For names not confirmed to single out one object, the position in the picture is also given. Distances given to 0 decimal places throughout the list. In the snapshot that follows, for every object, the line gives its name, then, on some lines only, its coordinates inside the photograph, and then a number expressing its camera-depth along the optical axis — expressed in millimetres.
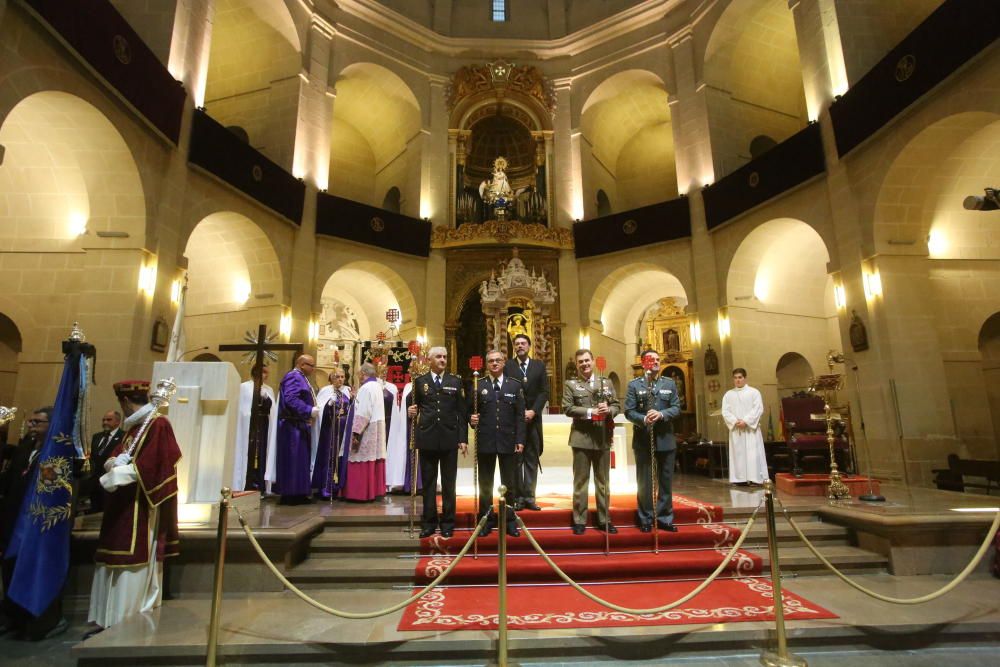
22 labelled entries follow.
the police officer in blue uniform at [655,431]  5016
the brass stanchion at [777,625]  3119
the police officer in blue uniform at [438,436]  4871
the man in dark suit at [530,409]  5652
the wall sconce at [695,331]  13492
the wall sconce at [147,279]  8742
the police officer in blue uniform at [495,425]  4934
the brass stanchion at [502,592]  3047
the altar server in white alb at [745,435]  8477
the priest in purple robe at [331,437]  6734
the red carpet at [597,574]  3596
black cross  6271
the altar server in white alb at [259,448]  6805
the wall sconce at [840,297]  9959
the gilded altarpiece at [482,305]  13664
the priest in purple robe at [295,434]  6102
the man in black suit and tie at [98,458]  4898
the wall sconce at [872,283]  9227
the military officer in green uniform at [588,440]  4949
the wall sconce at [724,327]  12727
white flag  5219
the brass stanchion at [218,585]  3094
